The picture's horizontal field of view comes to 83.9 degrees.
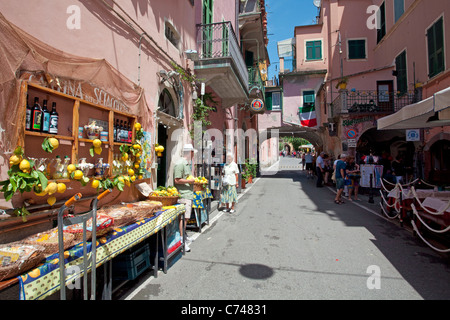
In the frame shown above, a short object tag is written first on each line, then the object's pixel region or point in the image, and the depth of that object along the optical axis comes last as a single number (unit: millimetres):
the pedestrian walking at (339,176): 9250
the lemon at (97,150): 3465
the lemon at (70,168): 2902
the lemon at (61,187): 2661
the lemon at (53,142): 2609
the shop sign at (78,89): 2699
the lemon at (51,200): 2734
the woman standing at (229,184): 7730
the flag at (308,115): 20969
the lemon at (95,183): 3317
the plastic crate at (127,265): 3365
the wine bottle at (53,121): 2787
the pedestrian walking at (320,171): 14219
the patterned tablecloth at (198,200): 5746
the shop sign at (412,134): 11133
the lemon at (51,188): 2520
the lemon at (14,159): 2264
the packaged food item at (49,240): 2174
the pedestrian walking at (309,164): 19156
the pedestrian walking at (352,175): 10172
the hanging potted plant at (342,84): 15018
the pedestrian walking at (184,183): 5211
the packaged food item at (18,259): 1704
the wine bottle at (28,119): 2521
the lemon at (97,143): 3359
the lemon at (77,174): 2959
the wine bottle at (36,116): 2584
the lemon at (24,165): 2305
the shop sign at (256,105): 16516
